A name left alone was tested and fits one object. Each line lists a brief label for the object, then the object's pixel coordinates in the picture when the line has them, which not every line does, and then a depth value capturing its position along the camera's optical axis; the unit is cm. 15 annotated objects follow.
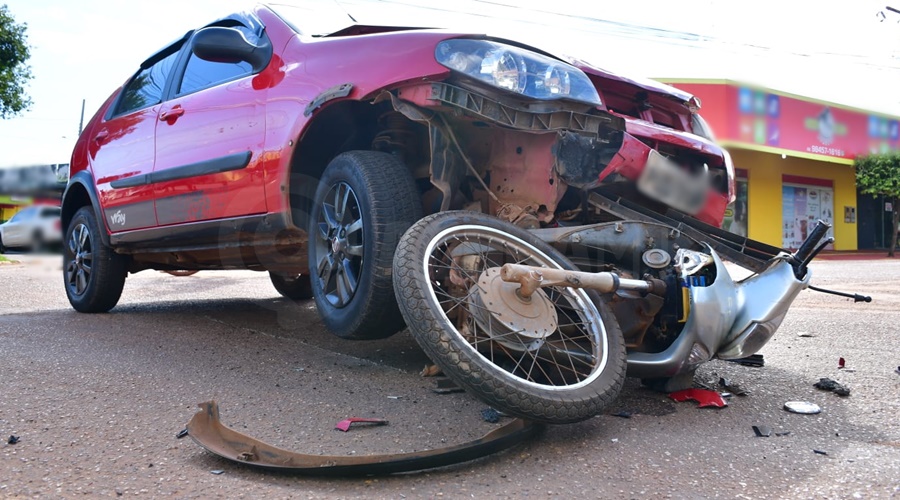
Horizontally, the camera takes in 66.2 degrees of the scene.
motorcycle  219
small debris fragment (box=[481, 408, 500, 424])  249
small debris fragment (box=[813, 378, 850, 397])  298
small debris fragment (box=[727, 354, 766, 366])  323
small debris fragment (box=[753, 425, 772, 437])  242
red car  265
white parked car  405
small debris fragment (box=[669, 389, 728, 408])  278
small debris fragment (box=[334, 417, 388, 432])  239
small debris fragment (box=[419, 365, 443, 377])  316
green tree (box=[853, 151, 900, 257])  2253
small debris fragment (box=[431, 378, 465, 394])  287
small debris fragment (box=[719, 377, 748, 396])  298
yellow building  1986
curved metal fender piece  194
